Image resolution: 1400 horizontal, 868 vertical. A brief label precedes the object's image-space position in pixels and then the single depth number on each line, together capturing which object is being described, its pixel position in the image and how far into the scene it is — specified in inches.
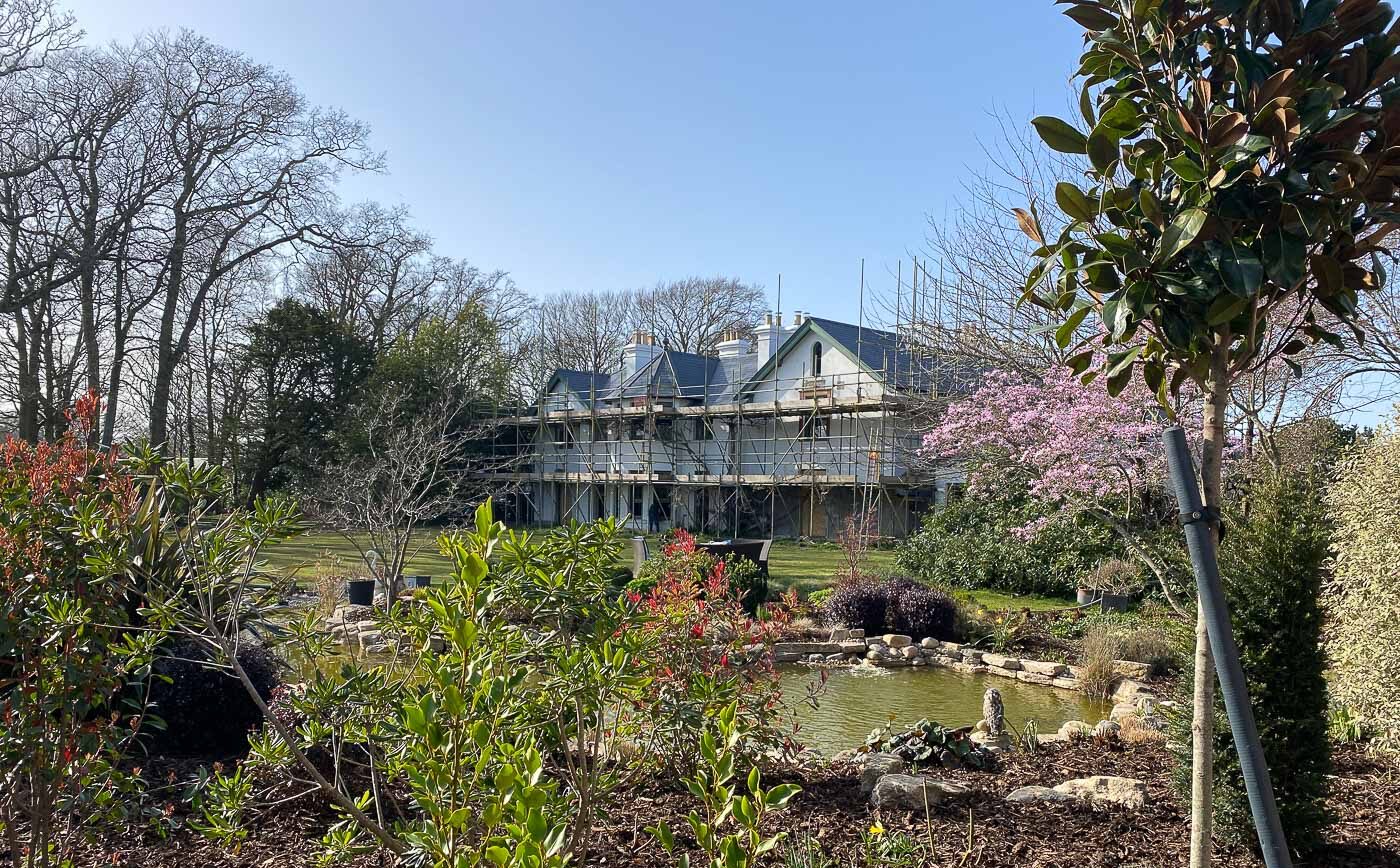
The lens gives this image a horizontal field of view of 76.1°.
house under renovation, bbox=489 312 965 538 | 947.3
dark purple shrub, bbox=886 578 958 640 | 466.3
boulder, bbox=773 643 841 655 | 433.1
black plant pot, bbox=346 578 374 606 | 537.0
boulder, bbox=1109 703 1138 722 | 288.4
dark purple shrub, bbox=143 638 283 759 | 202.8
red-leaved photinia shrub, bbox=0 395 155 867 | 104.0
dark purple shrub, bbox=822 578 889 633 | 478.3
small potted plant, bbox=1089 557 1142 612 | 512.4
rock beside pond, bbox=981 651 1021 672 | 403.8
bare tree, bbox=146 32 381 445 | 794.8
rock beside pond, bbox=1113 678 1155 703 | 346.9
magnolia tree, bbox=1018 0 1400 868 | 83.8
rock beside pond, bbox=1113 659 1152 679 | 373.1
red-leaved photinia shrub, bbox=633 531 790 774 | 146.9
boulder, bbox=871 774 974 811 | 172.4
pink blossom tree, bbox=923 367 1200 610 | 434.9
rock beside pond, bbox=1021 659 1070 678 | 392.2
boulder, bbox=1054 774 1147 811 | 173.5
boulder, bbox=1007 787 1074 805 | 177.3
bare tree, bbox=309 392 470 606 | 448.8
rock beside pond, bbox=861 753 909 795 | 189.8
